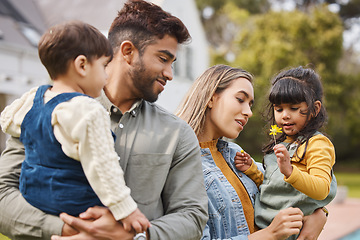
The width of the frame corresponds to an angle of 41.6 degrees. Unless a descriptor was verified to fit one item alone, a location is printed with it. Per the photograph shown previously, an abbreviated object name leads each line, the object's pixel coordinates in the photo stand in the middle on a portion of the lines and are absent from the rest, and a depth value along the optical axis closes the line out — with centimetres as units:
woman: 244
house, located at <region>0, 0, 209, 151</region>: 1393
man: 181
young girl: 247
